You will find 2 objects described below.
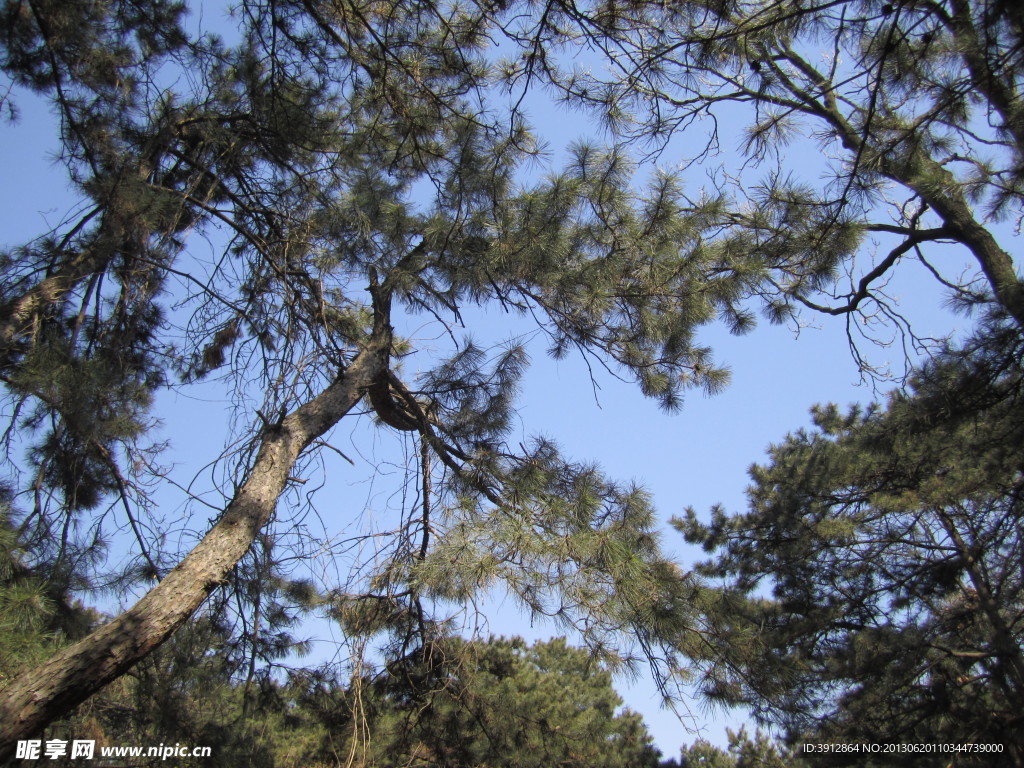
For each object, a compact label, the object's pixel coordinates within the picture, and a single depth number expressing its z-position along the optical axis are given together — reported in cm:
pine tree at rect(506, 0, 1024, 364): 227
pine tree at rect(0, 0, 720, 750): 297
